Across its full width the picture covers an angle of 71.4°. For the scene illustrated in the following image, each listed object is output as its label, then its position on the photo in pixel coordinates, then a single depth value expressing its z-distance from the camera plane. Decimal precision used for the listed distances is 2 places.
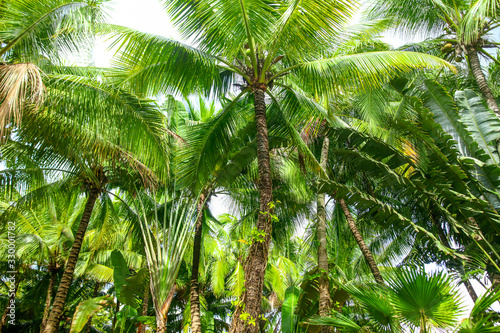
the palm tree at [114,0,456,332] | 6.30
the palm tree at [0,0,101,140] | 5.70
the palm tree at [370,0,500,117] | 8.79
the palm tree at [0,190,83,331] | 12.29
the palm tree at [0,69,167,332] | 6.45
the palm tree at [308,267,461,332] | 4.23
